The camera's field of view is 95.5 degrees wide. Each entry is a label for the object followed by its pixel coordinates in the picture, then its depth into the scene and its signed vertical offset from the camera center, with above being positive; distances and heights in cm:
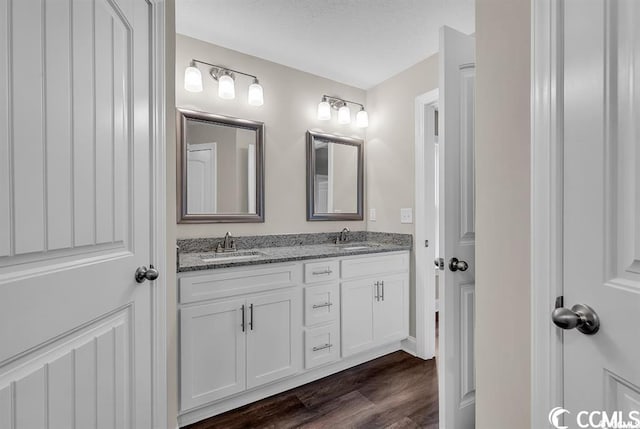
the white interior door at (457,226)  140 -7
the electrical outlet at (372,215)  287 -3
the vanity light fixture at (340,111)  259 +95
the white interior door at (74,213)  61 +0
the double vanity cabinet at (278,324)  159 -72
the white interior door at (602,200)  57 +3
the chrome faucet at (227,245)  213 -24
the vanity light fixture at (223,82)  197 +94
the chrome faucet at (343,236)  274 -22
